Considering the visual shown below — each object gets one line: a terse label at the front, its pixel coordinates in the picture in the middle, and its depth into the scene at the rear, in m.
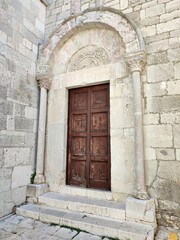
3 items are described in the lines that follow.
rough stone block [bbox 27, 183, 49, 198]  3.13
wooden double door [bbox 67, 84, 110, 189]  3.11
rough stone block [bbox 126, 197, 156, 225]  2.30
